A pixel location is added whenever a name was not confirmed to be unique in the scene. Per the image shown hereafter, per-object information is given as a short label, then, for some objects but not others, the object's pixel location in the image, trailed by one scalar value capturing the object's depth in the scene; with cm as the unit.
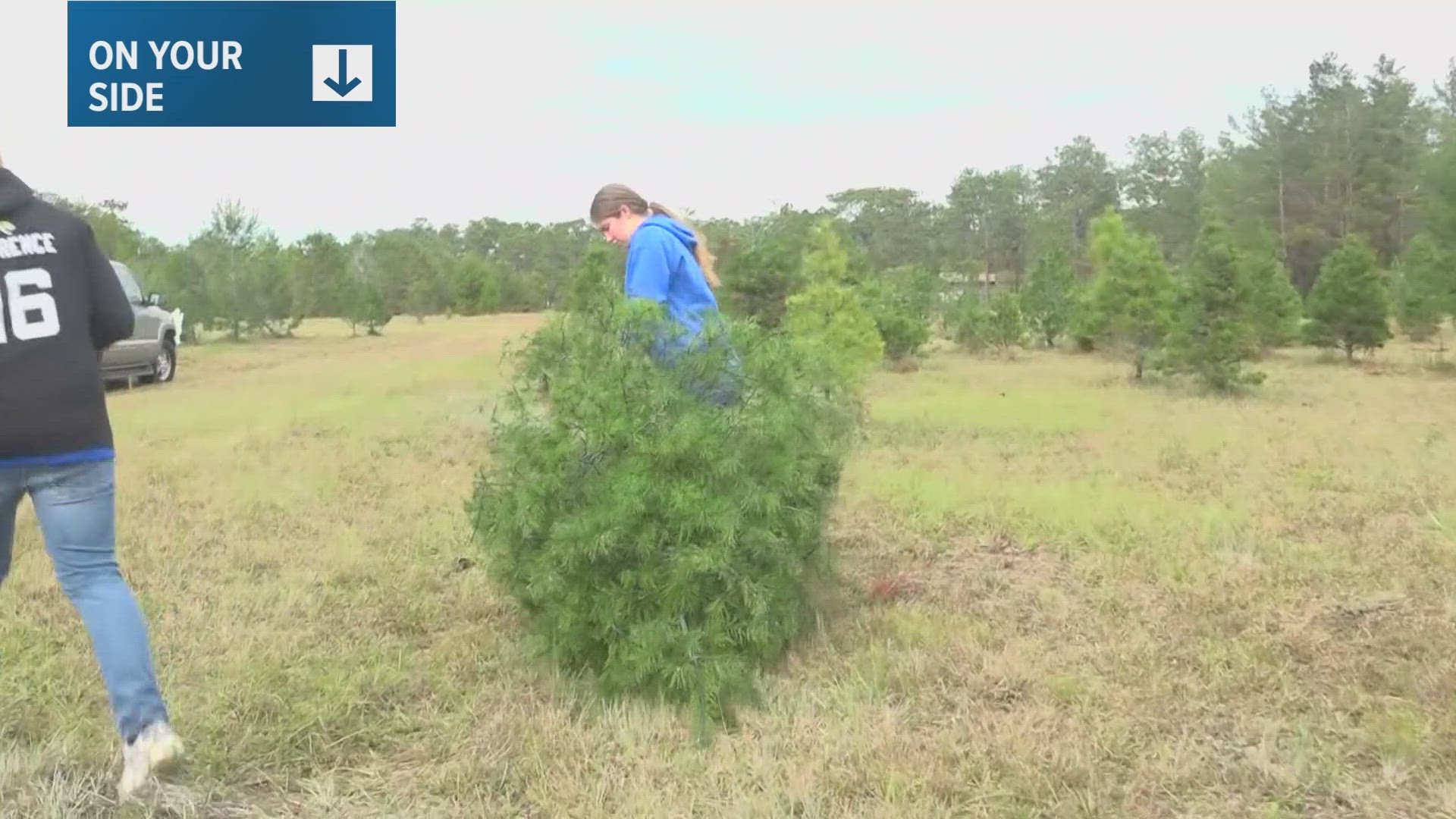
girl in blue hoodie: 331
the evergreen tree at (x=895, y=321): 1480
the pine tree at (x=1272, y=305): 1639
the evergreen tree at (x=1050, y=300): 1855
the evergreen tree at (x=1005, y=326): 1738
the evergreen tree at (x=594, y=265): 1192
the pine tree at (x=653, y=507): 291
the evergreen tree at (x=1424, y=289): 1429
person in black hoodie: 235
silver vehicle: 1234
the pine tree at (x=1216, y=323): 1093
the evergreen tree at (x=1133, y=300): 1432
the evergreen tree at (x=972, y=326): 1752
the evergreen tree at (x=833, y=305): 1127
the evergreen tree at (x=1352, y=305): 1520
